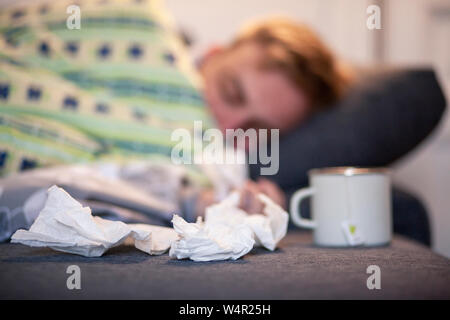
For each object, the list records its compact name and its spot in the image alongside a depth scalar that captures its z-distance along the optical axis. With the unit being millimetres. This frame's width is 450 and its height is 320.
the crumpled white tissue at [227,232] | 501
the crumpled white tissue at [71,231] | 493
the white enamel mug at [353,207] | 639
